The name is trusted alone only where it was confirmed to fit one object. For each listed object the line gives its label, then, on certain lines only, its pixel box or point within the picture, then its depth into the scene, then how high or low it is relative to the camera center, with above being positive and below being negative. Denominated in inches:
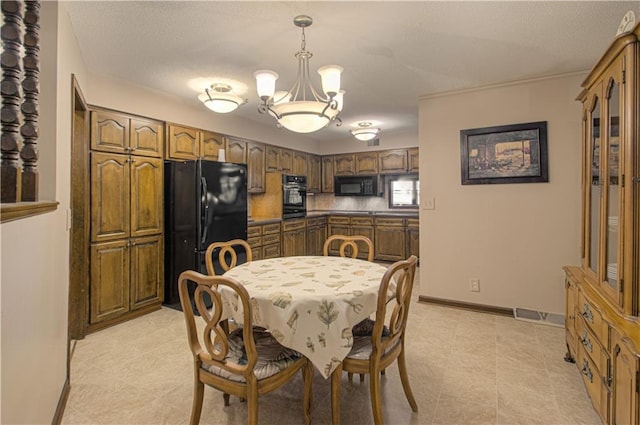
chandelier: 79.0 +26.3
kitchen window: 247.9 +15.0
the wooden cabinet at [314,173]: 253.9 +29.9
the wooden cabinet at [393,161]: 239.0 +36.8
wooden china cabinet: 55.3 -5.9
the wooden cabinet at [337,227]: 252.4 -12.0
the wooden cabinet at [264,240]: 178.9 -16.0
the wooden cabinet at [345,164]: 256.7 +37.0
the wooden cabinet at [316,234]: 236.8 -16.6
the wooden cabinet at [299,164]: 233.9 +34.7
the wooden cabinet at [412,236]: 226.5 -16.7
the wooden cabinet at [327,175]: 265.9 +29.6
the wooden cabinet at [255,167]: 191.6 +26.1
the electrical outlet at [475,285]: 141.3 -31.0
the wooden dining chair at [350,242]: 107.7 -10.6
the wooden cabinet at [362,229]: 243.0 -12.9
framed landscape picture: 127.5 +23.3
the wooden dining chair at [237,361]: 57.1 -28.1
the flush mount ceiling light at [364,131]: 187.4 +45.7
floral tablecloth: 63.1 -19.6
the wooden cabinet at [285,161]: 217.9 +33.9
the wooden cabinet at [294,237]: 207.6 -16.8
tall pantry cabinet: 119.8 -2.4
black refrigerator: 138.9 -0.8
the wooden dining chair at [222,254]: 92.4 -12.6
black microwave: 251.8 +20.2
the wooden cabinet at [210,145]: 161.8 +33.6
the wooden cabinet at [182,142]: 146.7 +31.6
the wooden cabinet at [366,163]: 249.8 +37.3
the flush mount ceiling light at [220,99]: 123.7 +42.5
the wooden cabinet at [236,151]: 177.5 +33.3
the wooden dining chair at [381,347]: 64.0 -28.2
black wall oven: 210.8 +10.1
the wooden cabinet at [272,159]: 205.8 +33.4
